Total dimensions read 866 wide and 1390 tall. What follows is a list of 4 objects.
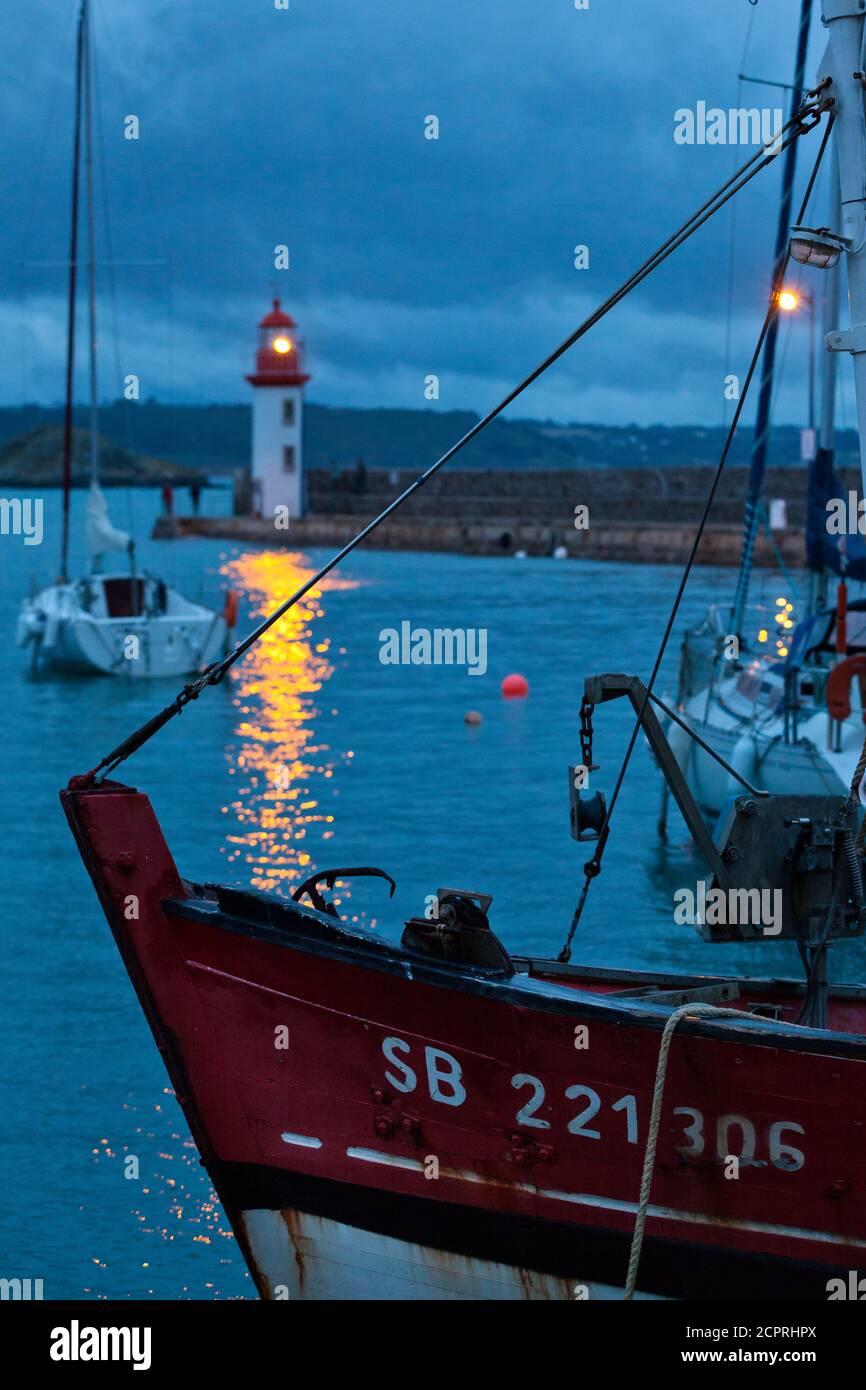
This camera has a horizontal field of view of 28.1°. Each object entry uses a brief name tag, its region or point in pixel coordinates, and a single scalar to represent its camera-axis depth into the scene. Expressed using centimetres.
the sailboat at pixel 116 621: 3195
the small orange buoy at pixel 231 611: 3166
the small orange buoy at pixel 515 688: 3222
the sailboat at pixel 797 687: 1600
